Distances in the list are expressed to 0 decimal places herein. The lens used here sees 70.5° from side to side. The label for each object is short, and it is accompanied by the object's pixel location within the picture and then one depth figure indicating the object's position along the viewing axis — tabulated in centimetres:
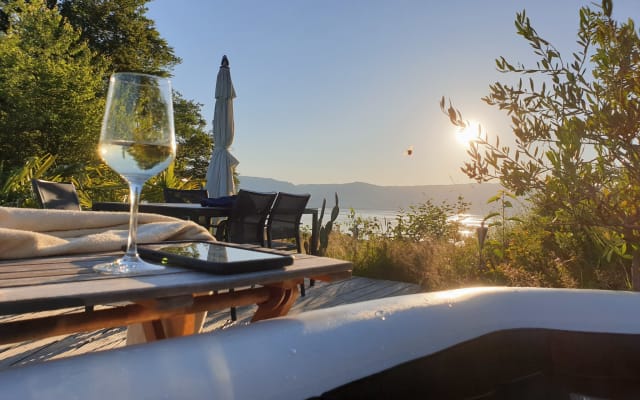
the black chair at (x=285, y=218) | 414
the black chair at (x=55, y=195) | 329
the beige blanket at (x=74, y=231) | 94
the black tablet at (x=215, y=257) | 79
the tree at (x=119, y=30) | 1582
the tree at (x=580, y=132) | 209
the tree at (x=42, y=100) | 1104
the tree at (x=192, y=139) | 1934
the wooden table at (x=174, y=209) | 360
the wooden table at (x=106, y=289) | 59
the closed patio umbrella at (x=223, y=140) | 582
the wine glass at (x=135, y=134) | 77
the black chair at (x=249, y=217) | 375
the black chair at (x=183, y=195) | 561
